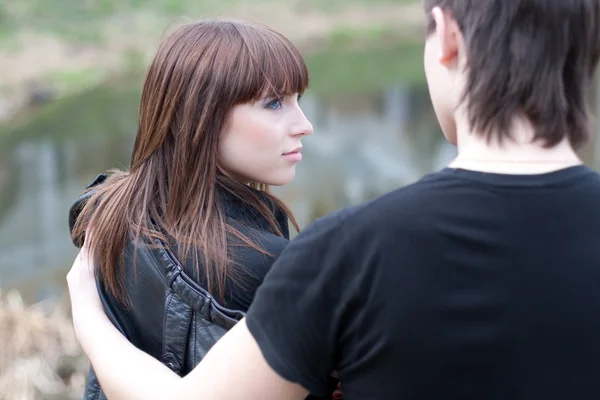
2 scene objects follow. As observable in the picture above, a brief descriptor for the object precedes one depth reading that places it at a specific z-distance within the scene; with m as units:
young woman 2.64
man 2.36
